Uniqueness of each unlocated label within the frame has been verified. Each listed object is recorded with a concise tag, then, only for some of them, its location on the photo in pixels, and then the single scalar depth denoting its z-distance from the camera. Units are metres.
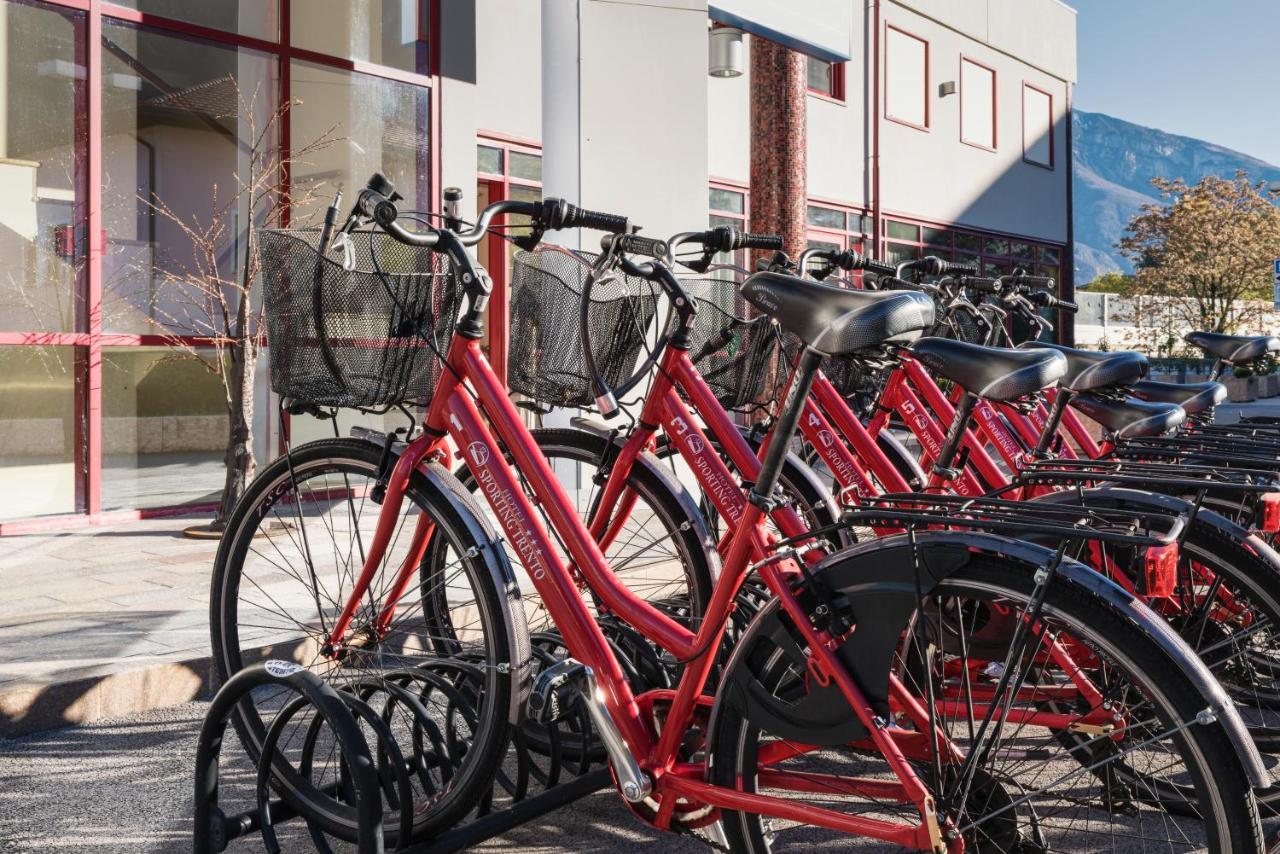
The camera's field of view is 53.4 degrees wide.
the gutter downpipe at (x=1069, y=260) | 21.28
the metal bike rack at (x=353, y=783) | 2.41
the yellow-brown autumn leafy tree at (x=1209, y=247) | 28.09
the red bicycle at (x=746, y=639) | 2.09
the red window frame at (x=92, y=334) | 7.41
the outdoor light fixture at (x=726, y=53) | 11.39
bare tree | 7.70
